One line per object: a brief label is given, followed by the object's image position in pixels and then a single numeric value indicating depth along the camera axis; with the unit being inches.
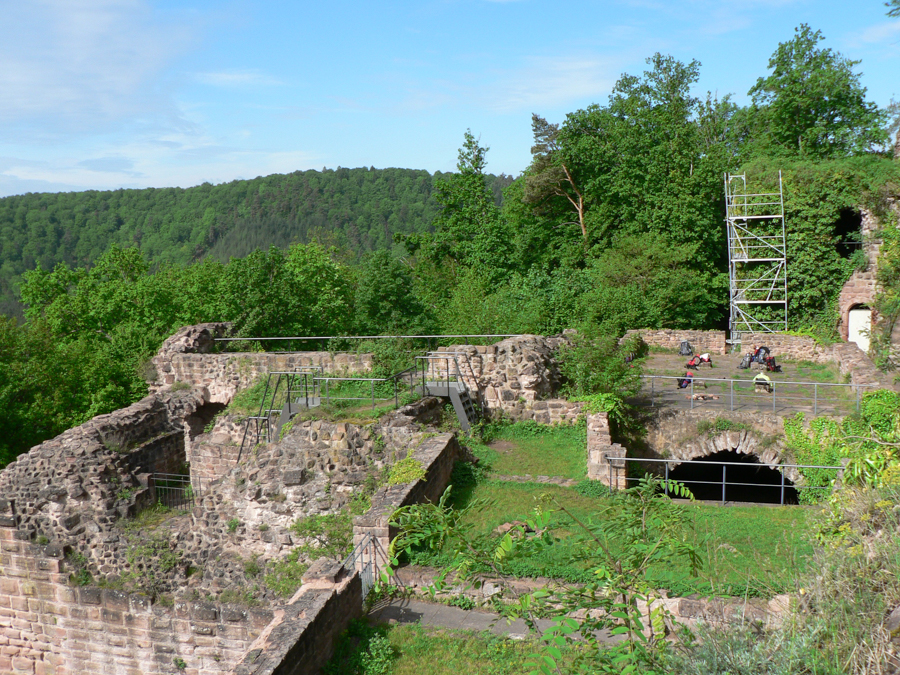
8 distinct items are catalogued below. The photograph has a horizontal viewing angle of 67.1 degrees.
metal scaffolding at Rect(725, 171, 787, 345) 1019.3
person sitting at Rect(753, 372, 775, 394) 628.4
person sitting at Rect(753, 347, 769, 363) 764.0
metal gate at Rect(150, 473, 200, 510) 555.2
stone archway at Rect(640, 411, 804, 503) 539.8
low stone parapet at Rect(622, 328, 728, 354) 905.5
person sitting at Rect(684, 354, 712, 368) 780.0
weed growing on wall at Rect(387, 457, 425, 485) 374.6
